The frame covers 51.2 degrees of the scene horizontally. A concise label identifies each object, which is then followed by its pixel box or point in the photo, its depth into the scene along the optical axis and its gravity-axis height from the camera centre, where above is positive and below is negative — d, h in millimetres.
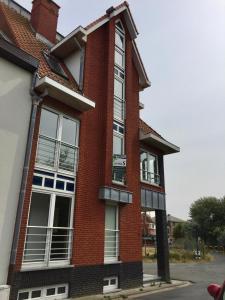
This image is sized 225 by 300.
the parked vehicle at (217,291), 3668 -960
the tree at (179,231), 44328 -217
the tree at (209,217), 41857 +2415
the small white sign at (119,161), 10179 +2839
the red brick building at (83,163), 7718 +2517
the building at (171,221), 53302 +2099
